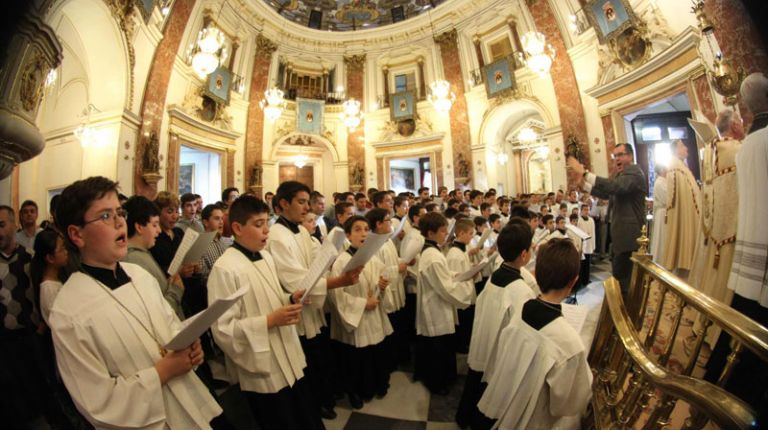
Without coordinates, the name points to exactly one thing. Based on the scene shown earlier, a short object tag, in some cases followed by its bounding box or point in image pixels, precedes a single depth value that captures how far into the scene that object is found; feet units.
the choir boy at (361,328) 7.84
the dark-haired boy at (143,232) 6.26
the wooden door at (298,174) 46.34
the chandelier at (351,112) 35.83
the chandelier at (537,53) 26.40
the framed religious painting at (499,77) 36.63
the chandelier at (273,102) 31.15
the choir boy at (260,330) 4.87
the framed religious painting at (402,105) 42.65
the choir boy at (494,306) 6.21
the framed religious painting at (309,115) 42.88
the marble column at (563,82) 31.37
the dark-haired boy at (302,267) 6.79
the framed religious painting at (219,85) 33.91
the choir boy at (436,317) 8.45
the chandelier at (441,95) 32.93
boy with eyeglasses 3.09
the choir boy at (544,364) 4.39
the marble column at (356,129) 44.34
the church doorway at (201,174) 39.52
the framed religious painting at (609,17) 25.68
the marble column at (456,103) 40.27
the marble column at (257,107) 39.55
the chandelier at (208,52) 20.76
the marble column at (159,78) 24.94
